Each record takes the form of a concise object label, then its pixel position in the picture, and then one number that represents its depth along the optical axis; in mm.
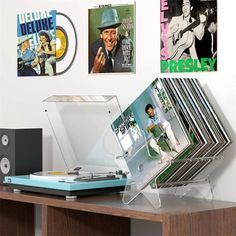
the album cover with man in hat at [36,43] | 2758
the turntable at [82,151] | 2242
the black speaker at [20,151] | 2525
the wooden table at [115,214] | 1906
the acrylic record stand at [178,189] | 2075
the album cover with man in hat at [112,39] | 2461
